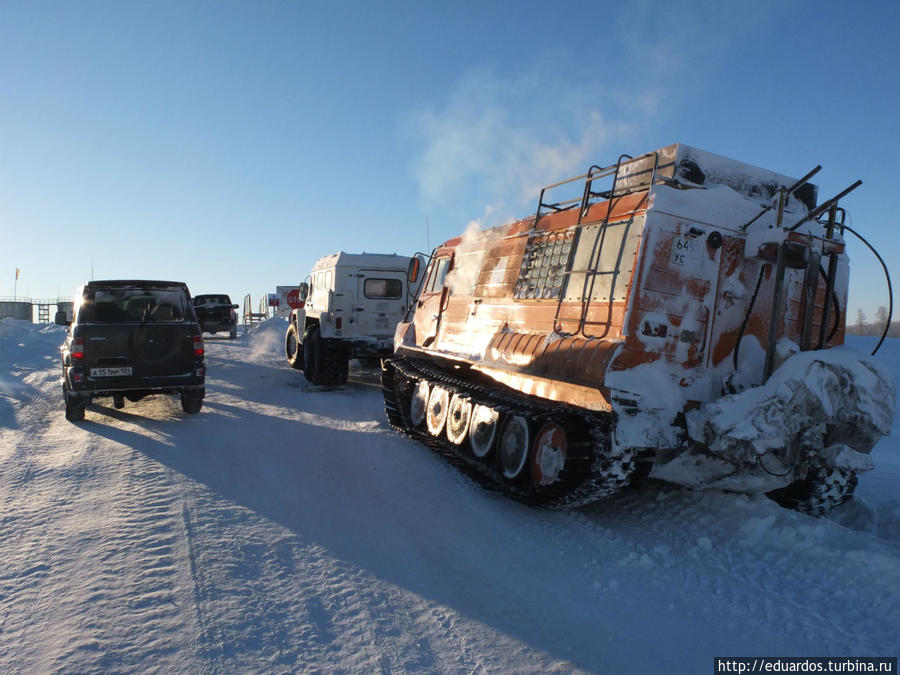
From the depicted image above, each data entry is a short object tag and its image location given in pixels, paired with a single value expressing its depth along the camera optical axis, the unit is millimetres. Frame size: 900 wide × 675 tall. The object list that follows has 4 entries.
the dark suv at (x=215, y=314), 25953
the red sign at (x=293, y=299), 22395
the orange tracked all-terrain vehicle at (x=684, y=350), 4797
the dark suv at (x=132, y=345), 8352
